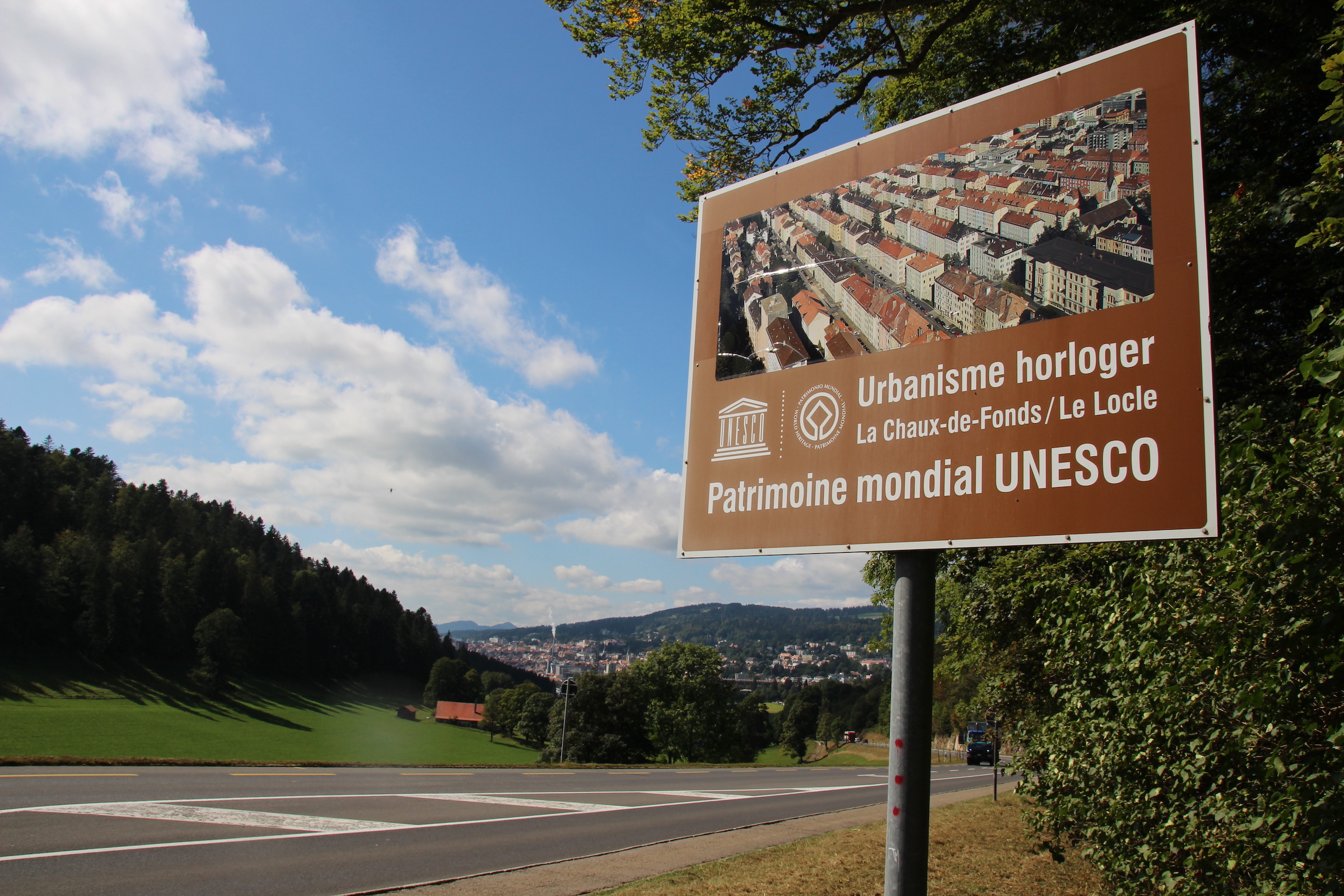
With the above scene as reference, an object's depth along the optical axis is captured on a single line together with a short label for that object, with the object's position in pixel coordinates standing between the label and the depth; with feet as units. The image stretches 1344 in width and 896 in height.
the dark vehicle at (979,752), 158.30
